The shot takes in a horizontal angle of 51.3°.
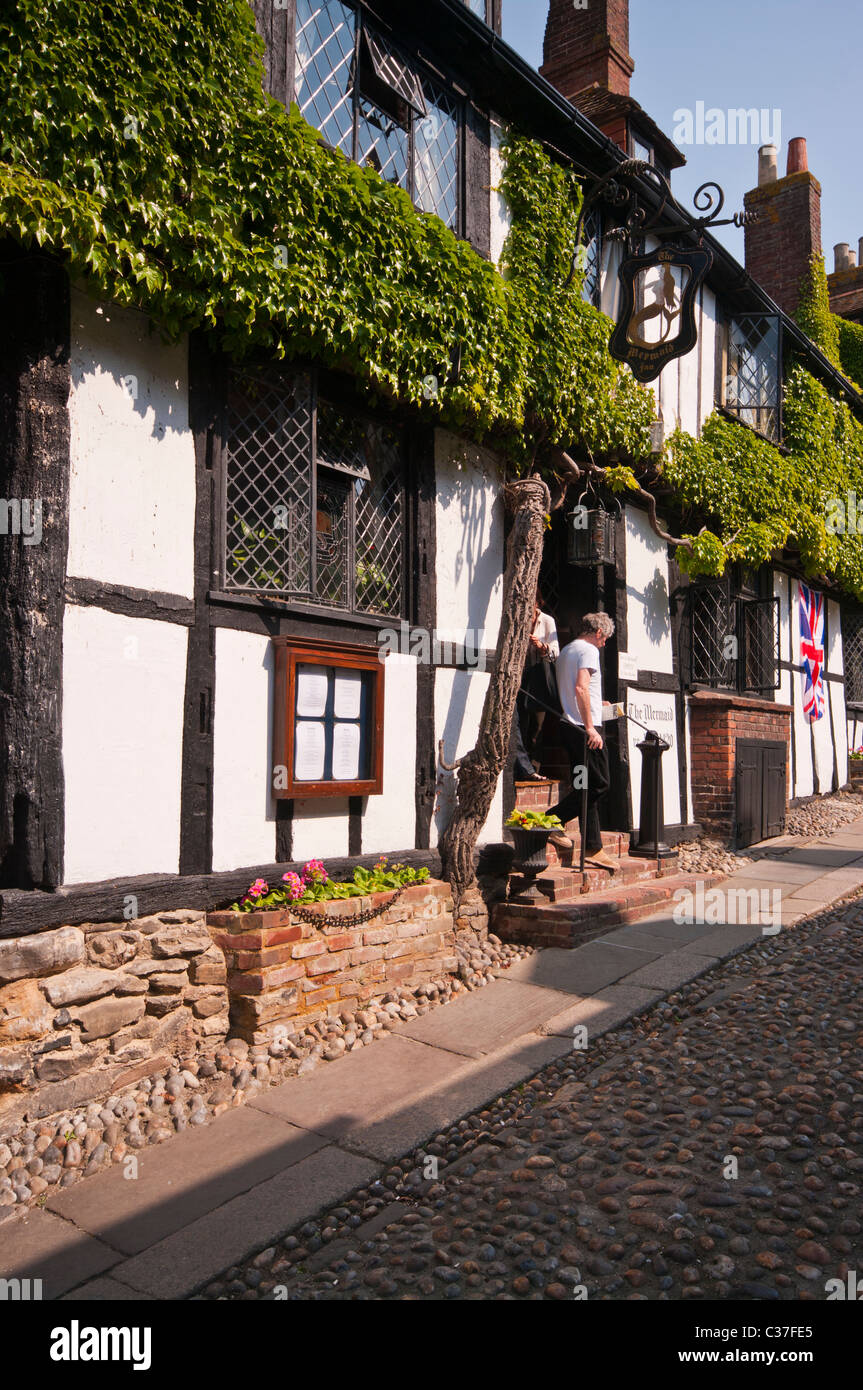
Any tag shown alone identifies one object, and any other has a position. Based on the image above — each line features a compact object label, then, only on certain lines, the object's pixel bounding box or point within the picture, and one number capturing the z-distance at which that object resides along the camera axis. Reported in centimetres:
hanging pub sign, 699
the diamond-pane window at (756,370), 1055
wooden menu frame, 494
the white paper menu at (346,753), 530
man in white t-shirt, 668
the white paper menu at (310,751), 506
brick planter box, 438
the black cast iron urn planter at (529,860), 623
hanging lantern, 776
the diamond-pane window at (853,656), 1542
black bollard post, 760
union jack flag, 1262
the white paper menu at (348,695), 532
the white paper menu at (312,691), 508
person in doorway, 720
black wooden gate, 926
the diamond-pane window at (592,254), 784
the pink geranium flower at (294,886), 475
